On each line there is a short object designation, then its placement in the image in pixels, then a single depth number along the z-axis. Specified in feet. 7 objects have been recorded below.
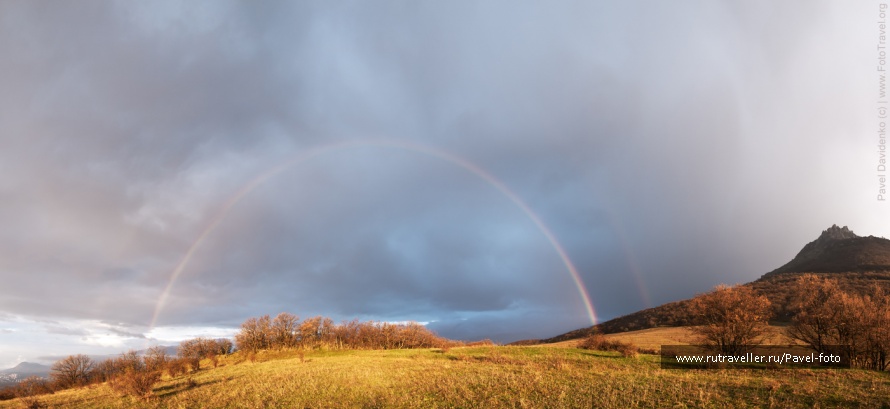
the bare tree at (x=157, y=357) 238.02
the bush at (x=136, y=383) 96.02
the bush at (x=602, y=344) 175.01
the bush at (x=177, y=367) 158.91
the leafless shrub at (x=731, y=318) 136.56
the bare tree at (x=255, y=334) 335.26
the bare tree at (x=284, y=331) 333.42
